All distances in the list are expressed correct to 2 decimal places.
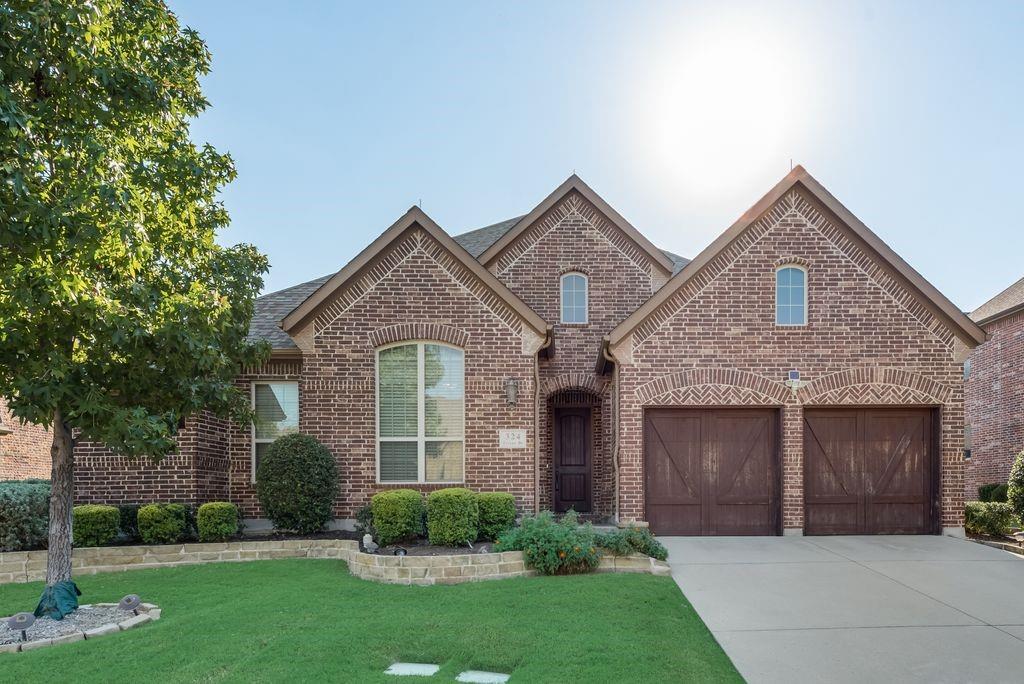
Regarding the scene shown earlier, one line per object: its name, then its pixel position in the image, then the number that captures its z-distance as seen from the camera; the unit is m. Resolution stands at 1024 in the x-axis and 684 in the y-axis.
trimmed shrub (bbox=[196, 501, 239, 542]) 11.98
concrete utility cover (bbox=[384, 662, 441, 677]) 6.52
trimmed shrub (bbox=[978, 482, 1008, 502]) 18.58
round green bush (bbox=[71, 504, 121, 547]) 11.66
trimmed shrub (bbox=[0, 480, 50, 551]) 11.27
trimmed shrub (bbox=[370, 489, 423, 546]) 11.45
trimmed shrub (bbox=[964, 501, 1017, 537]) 13.66
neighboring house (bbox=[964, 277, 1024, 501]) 20.09
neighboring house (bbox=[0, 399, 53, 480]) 16.73
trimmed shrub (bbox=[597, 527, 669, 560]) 10.27
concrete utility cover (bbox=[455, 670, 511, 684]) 6.37
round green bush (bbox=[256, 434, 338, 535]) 12.11
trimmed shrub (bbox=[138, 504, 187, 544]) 11.90
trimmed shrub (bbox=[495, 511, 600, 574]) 9.97
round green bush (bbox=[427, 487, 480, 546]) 11.29
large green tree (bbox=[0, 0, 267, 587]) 7.22
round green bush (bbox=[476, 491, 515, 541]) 11.76
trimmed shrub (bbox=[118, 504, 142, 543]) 12.37
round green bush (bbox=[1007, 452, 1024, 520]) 14.17
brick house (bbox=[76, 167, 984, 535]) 12.98
